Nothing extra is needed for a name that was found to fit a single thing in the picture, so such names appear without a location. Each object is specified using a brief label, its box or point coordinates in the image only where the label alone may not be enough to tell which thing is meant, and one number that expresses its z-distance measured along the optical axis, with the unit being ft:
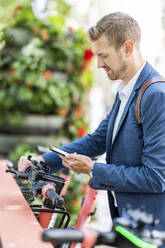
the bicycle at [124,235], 3.53
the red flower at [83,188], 15.93
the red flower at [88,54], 16.24
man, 5.55
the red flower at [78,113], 16.89
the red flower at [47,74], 15.37
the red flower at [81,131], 16.90
